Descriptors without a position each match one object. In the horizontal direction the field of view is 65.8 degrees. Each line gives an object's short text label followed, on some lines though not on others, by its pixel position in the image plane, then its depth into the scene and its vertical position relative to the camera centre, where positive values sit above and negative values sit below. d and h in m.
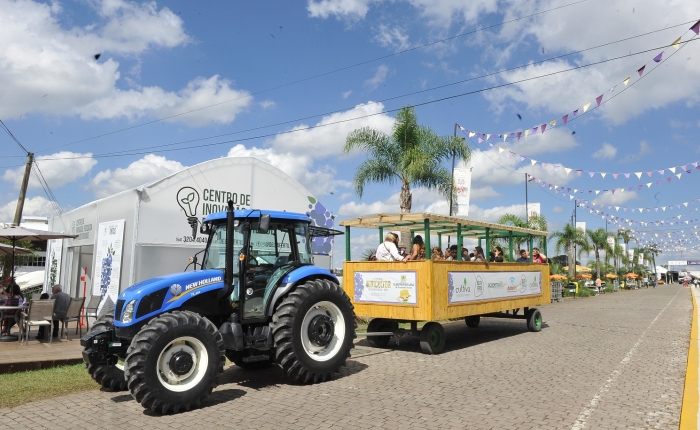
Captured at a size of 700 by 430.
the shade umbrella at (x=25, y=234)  11.57 +0.73
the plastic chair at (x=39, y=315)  10.59 -0.94
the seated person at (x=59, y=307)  11.51 -0.85
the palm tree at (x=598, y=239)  59.31 +3.84
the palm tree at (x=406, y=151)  19.66 +4.43
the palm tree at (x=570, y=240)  48.44 +3.12
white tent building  13.77 +1.39
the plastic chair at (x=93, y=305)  13.33 -0.92
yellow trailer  9.80 -0.27
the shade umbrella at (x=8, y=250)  13.88 +0.43
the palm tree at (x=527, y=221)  33.09 +3.30
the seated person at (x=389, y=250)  10.44 +0.42
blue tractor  5.93 -0.63
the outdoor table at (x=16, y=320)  10.60 -1.16
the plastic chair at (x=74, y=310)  11.91 -0.94
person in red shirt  14.68 +0.45
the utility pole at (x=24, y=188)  24.53 +3.62
